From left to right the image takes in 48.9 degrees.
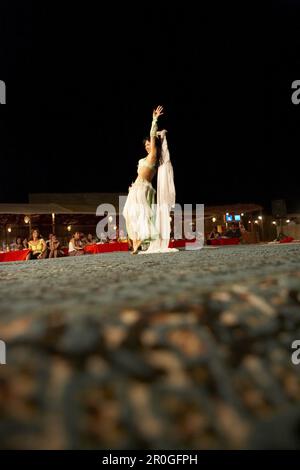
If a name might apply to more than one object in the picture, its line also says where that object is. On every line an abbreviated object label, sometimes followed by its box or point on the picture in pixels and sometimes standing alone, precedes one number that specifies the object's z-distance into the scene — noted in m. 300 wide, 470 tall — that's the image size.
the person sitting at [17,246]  9.57
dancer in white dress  4.83
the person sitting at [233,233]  11.62
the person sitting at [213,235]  12.52
